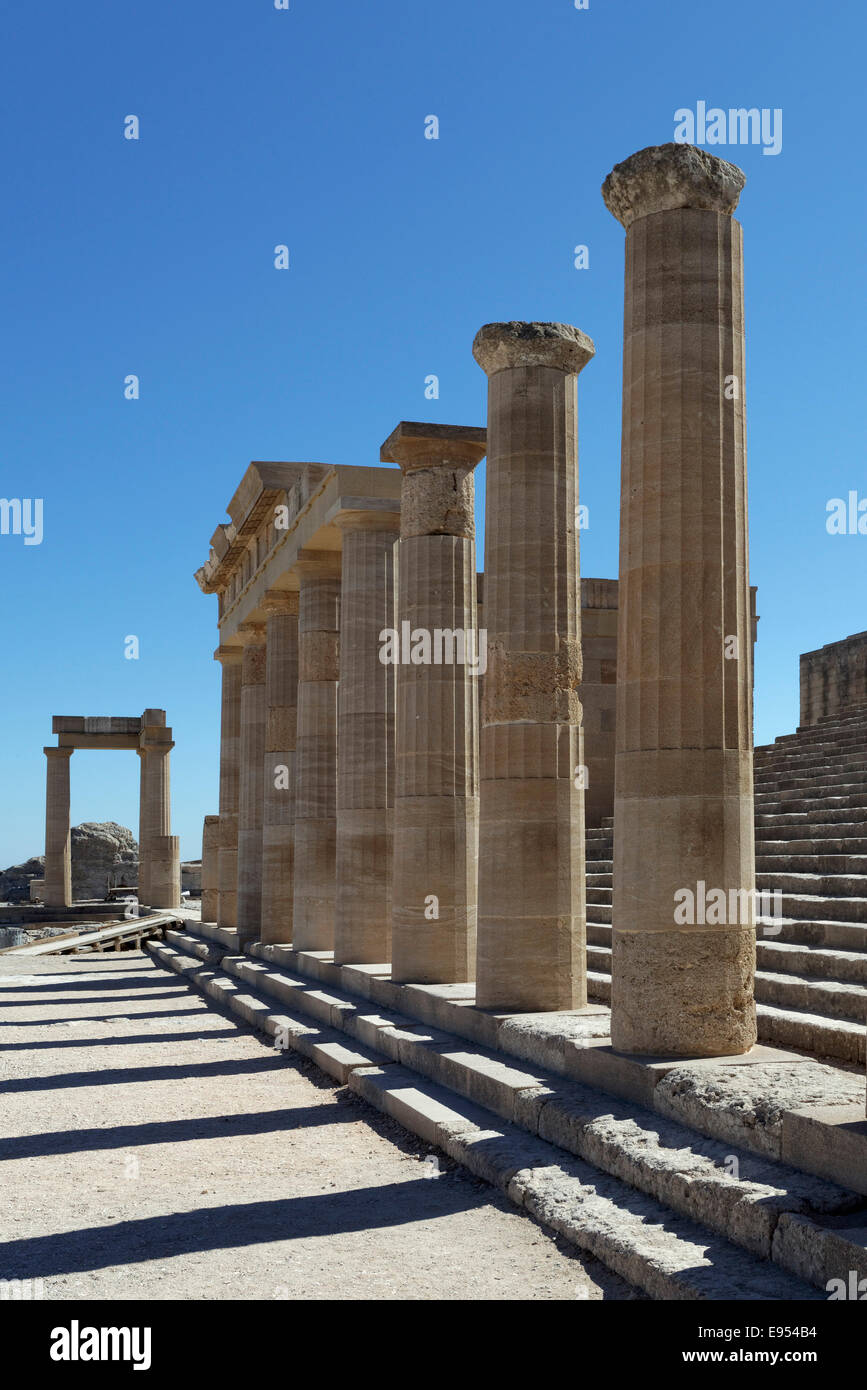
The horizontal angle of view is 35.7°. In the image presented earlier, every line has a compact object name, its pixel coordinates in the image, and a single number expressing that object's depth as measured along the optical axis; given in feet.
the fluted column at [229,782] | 93.81
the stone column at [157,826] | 146.51
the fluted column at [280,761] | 74.69
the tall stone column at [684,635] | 28.37
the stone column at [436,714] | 47.83
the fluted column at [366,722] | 58.29
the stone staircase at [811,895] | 30.94
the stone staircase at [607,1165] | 18.92
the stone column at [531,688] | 38.96
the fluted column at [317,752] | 66.44
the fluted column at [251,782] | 81.71
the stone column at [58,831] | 155.12
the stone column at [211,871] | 104.83
